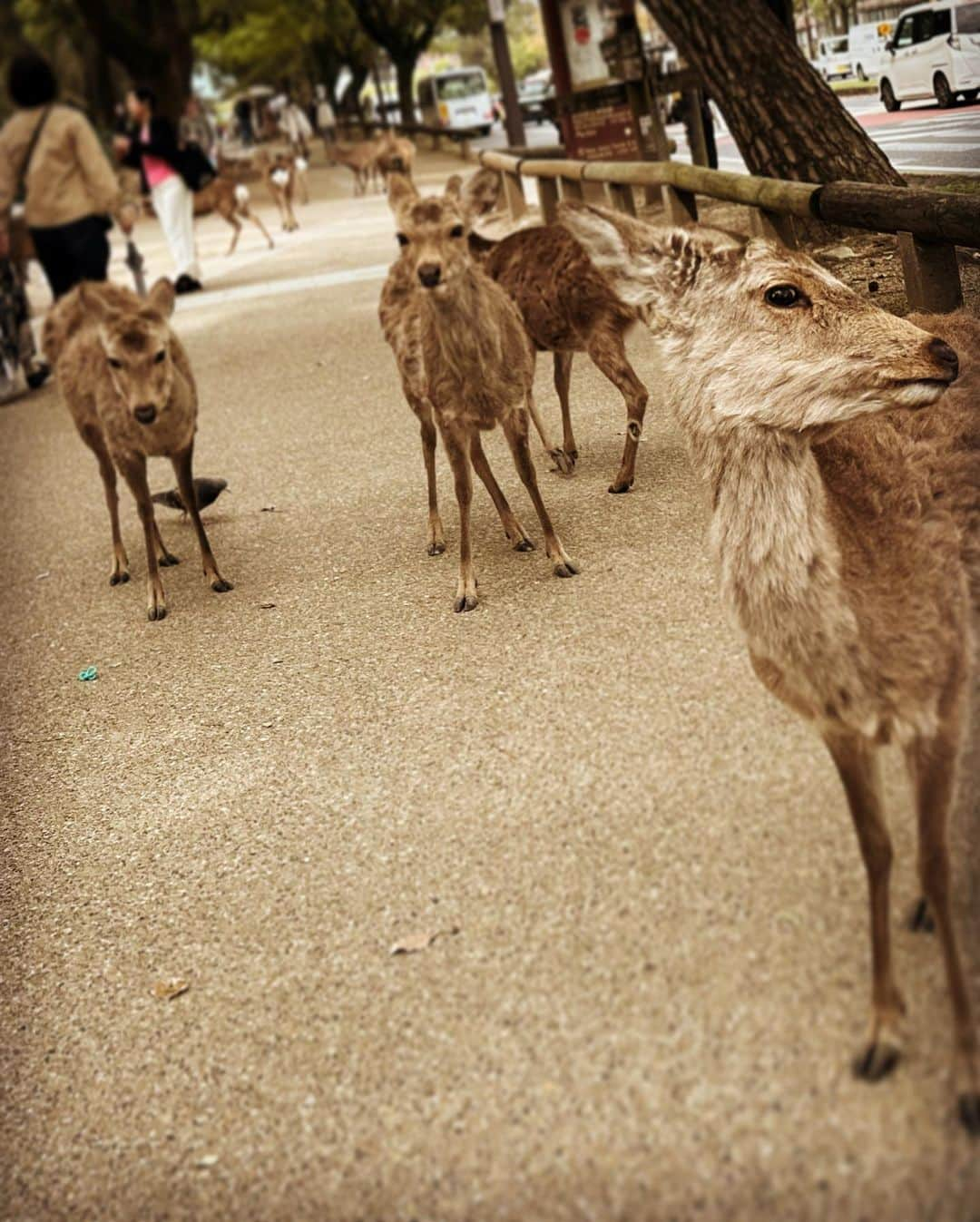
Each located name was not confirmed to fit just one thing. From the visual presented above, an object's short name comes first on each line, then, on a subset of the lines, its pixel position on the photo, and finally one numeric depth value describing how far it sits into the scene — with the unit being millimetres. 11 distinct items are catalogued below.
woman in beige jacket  11539
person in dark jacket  17453
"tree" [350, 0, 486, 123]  38781
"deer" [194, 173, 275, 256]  24672
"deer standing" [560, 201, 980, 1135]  2869
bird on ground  7914
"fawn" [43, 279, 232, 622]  6703
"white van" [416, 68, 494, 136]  31000
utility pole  17089
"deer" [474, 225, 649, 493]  6992
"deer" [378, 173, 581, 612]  6074
